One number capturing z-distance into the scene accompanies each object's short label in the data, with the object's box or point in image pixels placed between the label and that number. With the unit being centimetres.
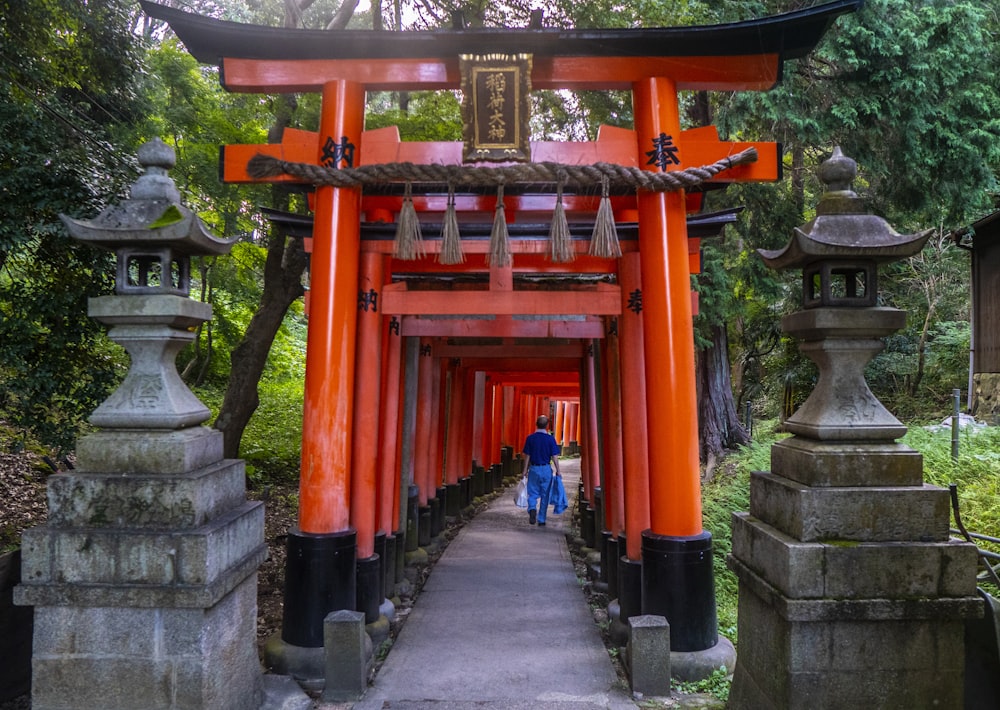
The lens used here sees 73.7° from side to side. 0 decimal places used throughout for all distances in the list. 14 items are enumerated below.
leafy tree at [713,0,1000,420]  840
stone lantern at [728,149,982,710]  315
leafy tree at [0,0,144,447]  560
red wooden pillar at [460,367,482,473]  1373
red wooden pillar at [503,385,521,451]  2142
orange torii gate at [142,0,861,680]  512
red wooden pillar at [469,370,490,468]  1488
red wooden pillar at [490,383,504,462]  1842
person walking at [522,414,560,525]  1112
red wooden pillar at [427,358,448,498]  1046
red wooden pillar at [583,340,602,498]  981
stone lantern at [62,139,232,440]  359
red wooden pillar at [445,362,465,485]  1245
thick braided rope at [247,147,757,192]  500
